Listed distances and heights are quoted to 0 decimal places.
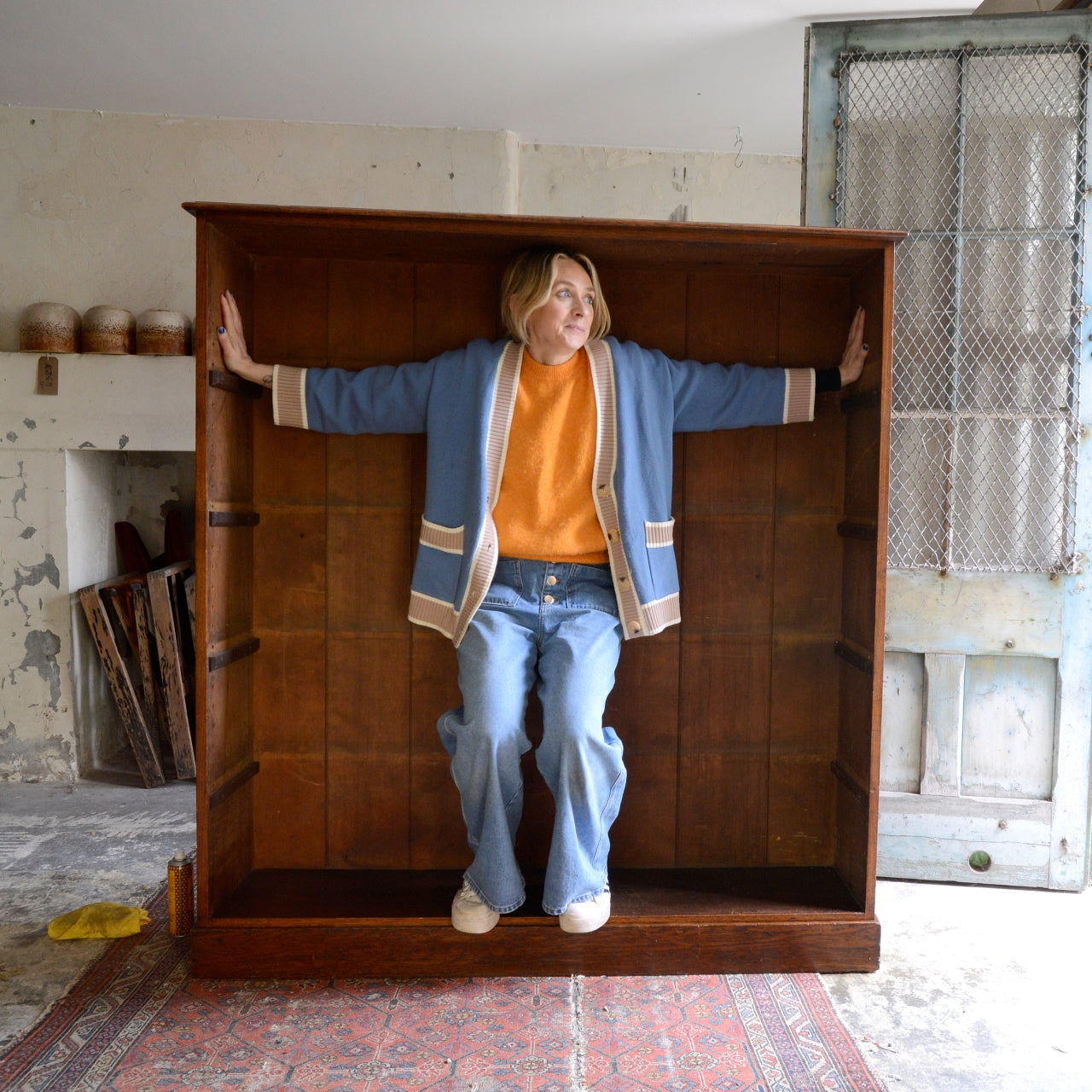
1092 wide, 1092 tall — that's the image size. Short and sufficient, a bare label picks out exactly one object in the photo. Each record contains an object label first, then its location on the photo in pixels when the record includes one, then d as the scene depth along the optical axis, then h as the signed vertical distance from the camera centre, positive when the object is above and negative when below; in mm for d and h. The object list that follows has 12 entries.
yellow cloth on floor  2318 -1062
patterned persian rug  1780 -1095
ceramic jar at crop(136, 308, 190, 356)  3654 +679
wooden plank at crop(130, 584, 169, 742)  3785 -628
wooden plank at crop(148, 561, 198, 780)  3766 -675
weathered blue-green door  2635 +310
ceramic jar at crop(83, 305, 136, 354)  3646 +689
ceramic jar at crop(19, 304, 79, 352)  3615 +683
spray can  2254 -960
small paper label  3645 +521
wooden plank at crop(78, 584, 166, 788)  3699 -767
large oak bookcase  2312 -316
